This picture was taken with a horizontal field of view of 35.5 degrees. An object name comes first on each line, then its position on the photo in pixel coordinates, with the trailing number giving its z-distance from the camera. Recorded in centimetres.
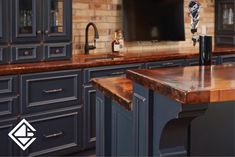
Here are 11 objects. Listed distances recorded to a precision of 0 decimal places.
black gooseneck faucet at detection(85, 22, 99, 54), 395
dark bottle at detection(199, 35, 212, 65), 176
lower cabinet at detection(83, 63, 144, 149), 343
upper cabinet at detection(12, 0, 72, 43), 309
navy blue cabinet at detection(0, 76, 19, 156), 294
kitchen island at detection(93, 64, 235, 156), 123
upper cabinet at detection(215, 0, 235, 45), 513
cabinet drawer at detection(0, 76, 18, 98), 292
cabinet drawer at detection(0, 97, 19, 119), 295
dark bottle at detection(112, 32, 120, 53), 423
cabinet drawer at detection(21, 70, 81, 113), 308
